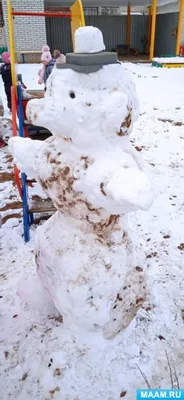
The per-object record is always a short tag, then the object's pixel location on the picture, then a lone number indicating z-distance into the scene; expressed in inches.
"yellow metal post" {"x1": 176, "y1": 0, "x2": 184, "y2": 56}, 508.6
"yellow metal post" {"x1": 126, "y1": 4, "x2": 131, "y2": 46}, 662.0
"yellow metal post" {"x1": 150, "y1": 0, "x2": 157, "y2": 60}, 490.3
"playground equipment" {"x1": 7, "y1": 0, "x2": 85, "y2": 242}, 96.2
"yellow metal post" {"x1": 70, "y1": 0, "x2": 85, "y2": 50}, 92.2
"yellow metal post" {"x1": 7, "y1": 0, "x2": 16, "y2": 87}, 94.9
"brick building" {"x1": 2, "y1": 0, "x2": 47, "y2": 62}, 441.1
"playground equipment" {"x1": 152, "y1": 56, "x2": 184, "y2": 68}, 478.0
